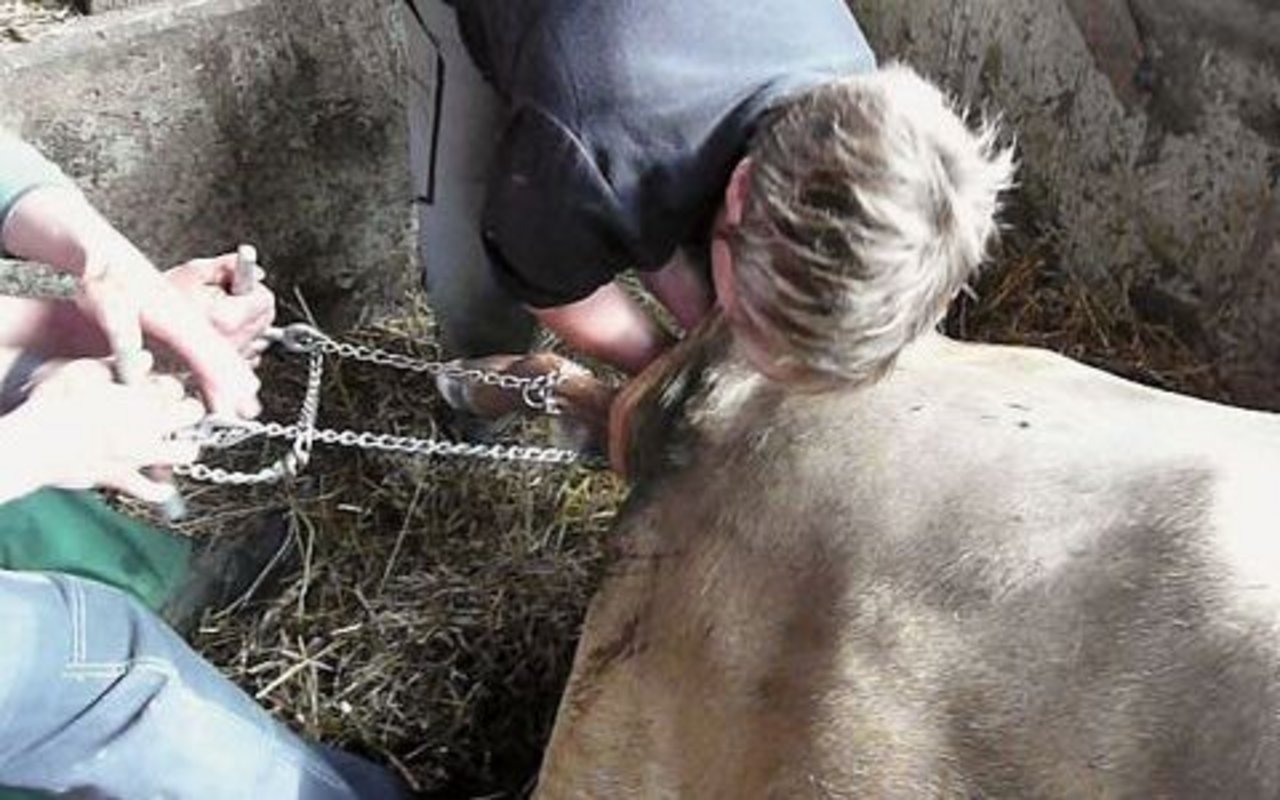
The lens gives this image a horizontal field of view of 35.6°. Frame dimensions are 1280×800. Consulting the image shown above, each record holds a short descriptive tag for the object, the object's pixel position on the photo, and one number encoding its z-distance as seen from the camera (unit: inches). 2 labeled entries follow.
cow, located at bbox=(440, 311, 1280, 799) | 47.6
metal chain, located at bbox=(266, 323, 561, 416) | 63.6
